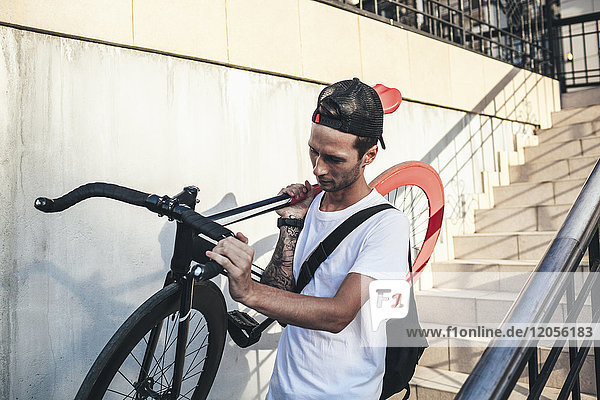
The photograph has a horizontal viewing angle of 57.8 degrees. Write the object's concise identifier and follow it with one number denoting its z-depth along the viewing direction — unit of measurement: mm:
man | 1542
